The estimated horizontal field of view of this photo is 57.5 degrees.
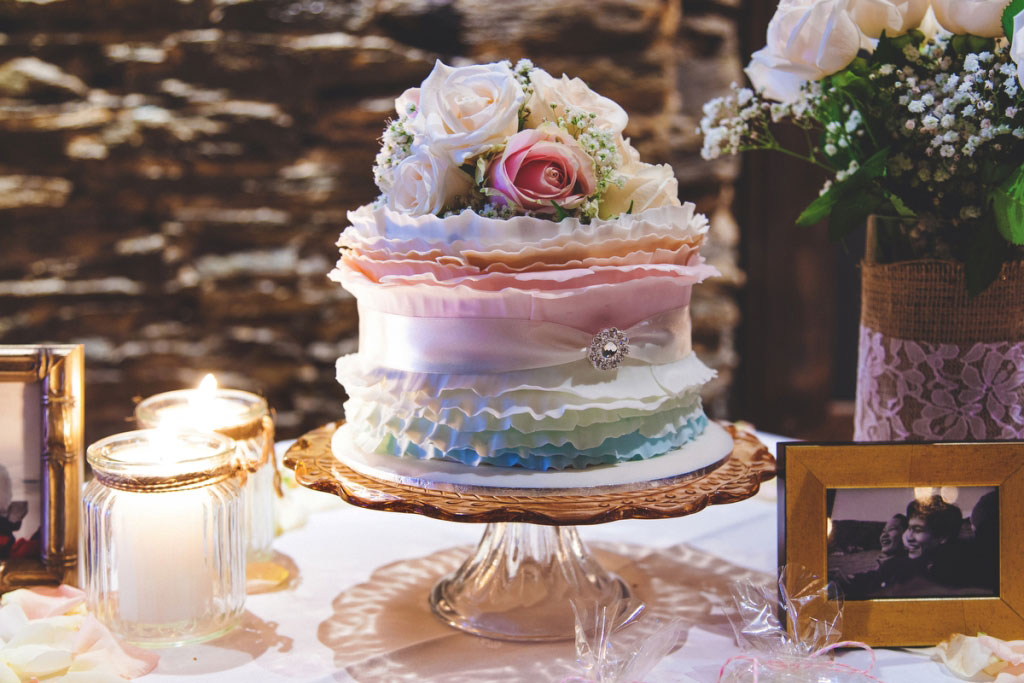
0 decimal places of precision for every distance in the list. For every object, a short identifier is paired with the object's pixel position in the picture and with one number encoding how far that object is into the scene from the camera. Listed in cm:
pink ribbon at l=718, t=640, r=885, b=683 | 90
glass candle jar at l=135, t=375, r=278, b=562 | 118
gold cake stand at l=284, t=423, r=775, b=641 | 89
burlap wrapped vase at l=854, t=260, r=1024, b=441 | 111
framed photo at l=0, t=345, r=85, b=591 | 106
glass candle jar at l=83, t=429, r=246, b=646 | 98
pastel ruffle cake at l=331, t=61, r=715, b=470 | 96
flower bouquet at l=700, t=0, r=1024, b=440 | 103
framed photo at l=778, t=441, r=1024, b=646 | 98
